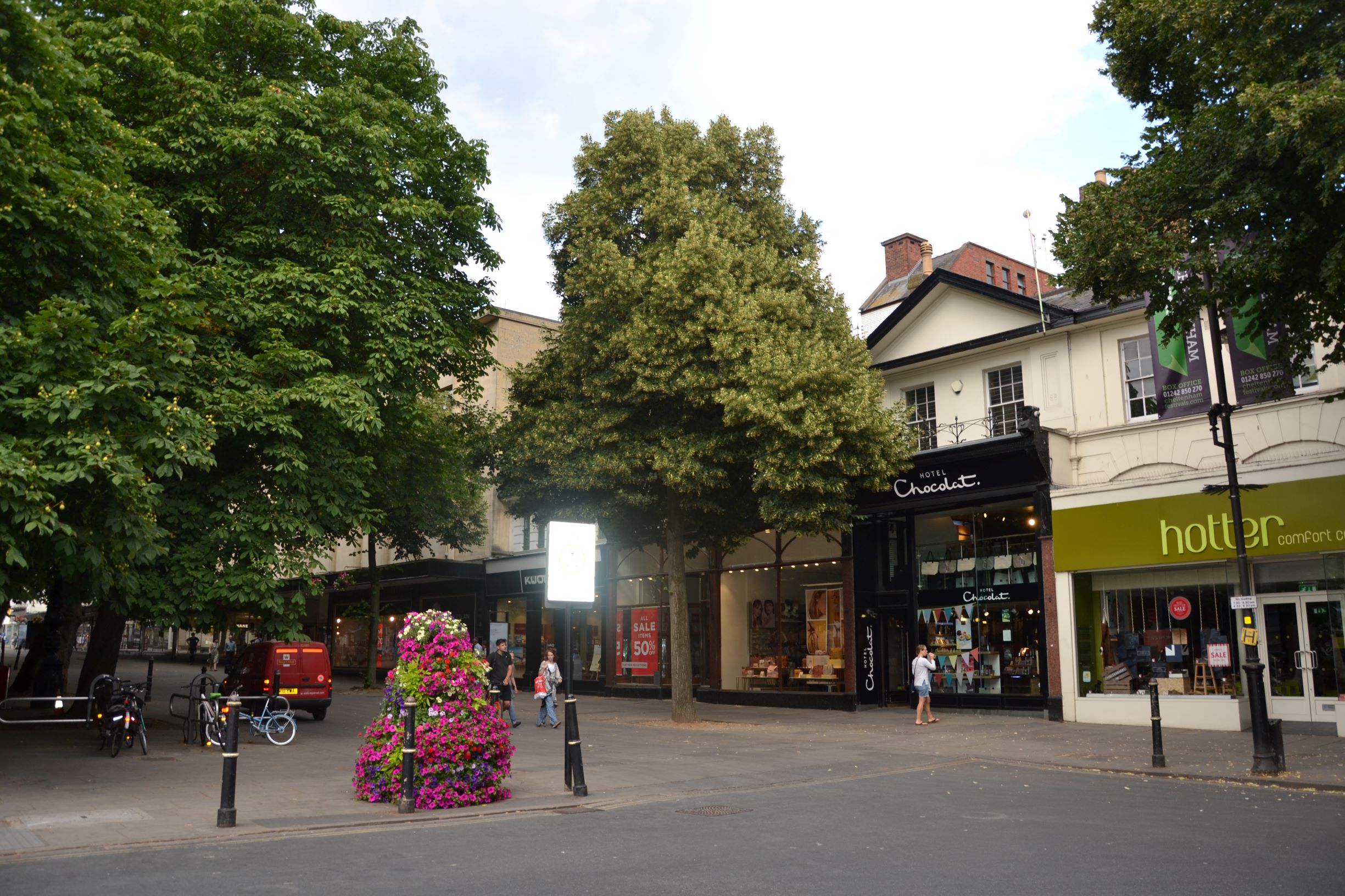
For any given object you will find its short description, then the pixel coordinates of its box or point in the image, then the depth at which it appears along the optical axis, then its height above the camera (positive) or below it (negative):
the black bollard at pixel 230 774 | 9.73 -1.30
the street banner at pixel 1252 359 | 17.33 +4.73
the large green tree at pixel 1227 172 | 10.96 +5.36
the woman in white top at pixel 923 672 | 21.00 -0.74
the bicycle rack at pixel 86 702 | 13.83 -1.10
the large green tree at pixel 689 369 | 19.84 +5.31
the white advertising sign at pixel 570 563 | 11.82 +0.84
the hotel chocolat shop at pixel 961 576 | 22.08 +1.37
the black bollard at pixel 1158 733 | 14.29 -1.34
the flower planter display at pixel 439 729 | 11.15 -1.01
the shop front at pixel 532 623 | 32.78 +0.47
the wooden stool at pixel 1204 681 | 19.14 -0.85
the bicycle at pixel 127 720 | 15.42 -1.25
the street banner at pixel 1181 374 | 18.78 +4.82
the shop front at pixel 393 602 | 38.66 +1.43
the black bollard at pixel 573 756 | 11.95 -1.41
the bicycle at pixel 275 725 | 17.77 -1.53
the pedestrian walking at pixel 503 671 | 21.50 -0.73
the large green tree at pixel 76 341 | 11.17 +3.46
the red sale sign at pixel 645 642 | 30.27 -0.18
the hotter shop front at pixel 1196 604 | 17.92 +0.60
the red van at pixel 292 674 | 22.20 -0.82
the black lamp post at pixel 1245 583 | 13.32 +0.71
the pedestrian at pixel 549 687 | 21.81 -1.07
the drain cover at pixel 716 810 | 10.87 -1.84
